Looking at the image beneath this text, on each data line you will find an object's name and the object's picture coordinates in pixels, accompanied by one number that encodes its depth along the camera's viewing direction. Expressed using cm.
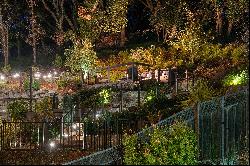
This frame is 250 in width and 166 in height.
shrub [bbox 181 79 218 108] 1777
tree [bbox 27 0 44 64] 3610
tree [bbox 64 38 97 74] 2933
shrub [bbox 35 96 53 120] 2049
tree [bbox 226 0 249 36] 3126
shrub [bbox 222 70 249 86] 1954
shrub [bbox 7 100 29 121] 2044
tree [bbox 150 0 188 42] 3253
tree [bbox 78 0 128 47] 3291
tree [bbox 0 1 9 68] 3674
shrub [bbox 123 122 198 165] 1373
